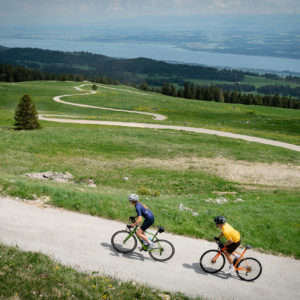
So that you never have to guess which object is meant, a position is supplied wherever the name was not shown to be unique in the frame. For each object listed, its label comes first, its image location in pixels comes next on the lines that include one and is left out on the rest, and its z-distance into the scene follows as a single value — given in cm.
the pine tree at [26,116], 3931
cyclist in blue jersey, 1045
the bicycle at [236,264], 995
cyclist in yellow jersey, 985
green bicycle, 1058
